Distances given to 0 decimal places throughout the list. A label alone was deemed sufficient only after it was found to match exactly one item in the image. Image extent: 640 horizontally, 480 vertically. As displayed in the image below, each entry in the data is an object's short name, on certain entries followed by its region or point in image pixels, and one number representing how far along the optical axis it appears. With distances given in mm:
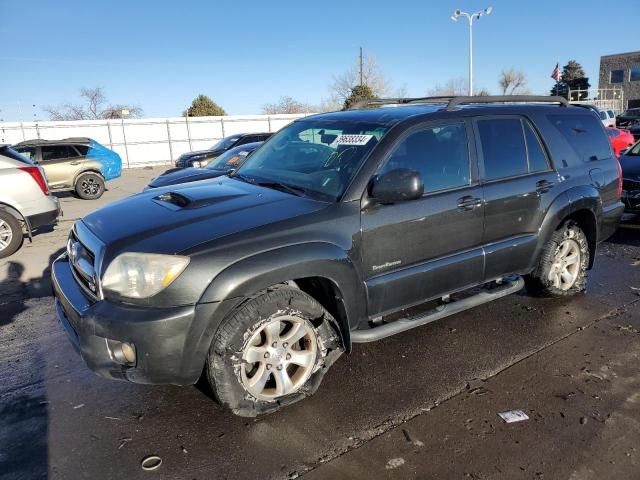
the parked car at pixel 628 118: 31356
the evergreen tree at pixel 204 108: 39000
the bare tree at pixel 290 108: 64062
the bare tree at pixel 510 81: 79188
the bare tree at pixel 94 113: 55875
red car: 17125
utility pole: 46362
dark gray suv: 2615
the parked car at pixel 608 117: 26359
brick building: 57312
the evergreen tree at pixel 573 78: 70312
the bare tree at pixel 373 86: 46781
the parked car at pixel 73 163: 13891
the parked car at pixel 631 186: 7164
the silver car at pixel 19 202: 7203
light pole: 29525
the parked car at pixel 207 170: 8531
